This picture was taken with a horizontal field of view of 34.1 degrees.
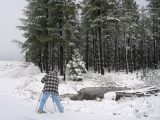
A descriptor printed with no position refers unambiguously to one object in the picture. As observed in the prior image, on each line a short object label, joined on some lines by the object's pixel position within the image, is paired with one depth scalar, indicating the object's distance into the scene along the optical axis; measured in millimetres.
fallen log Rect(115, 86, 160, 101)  16470
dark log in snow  17938
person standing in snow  10961
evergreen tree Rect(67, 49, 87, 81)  25891
